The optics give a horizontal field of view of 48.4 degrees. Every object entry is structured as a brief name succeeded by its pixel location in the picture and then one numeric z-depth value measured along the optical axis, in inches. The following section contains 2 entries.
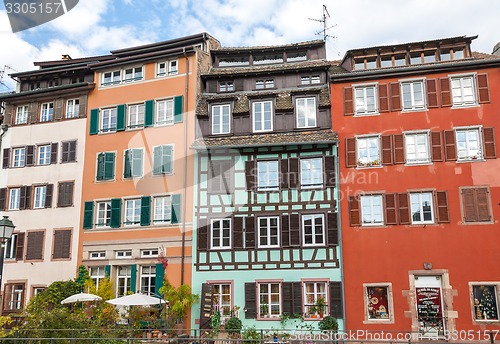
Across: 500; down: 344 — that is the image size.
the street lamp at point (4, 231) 602.2
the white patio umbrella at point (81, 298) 942.4
